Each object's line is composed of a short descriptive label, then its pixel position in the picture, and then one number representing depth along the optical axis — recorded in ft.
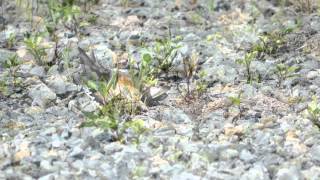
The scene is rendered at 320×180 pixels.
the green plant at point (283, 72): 26.26
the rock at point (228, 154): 20.42
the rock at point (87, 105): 23.93
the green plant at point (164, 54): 27.63
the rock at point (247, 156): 20.28
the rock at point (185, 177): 19.26
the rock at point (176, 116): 23.25
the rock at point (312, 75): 26.45
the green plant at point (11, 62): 27.45
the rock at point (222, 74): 26.99
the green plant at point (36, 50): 27.96
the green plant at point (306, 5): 33.40
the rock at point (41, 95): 24.66
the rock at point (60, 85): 25.73
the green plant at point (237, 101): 23.67
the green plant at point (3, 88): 25.31
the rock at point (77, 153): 20.40
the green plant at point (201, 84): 25.48
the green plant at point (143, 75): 25.07
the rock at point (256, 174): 19.29
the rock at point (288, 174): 19.26
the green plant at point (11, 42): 30.40
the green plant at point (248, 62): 26.68
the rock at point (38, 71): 27.43
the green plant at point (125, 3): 35.24
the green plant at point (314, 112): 22.38
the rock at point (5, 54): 28.55
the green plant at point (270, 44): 29.19
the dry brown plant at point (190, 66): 27.09
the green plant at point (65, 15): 31.91
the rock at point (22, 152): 20.20
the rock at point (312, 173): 19.33
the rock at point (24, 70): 27.25
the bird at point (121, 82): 24.54
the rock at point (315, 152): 20.31
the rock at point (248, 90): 25.18
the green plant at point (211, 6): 34.45
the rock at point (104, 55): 28.60
